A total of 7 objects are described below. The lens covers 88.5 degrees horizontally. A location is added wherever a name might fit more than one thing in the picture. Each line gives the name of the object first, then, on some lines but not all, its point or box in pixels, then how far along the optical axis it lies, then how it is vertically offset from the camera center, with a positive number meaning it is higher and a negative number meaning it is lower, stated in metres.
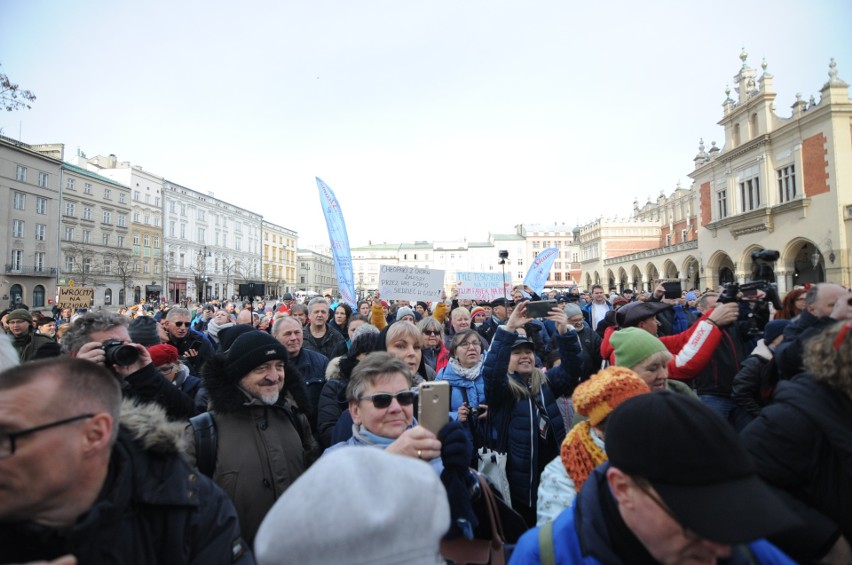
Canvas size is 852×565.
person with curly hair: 1.73 -0.66
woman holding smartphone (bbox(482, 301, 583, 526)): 3.17 -0.87
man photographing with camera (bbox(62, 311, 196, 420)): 2.51 -0.36
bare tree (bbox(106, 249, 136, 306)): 49.62 +4.32
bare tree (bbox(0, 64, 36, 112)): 7.43 +3.73
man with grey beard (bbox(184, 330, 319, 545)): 2.36 -0.76
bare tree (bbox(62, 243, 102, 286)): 45.47 +4.44
